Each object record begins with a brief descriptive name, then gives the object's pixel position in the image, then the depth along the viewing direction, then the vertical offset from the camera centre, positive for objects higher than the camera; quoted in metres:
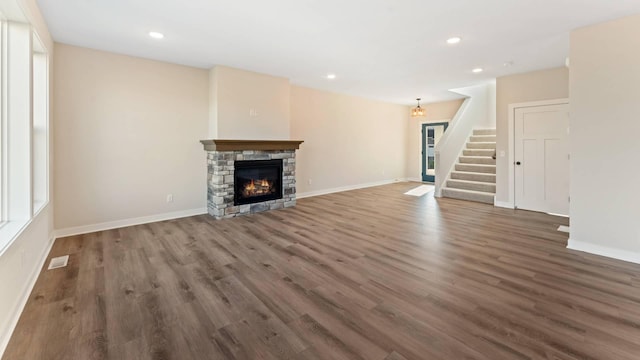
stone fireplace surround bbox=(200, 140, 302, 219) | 5.10 +0.17
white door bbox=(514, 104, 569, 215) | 5.22 +0.34
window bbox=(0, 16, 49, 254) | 2.55 +0.47
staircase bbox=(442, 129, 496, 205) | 6.66 +0.11
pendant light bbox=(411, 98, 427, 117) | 8.85 +2.00
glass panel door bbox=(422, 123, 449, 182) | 9.84 +0.88
